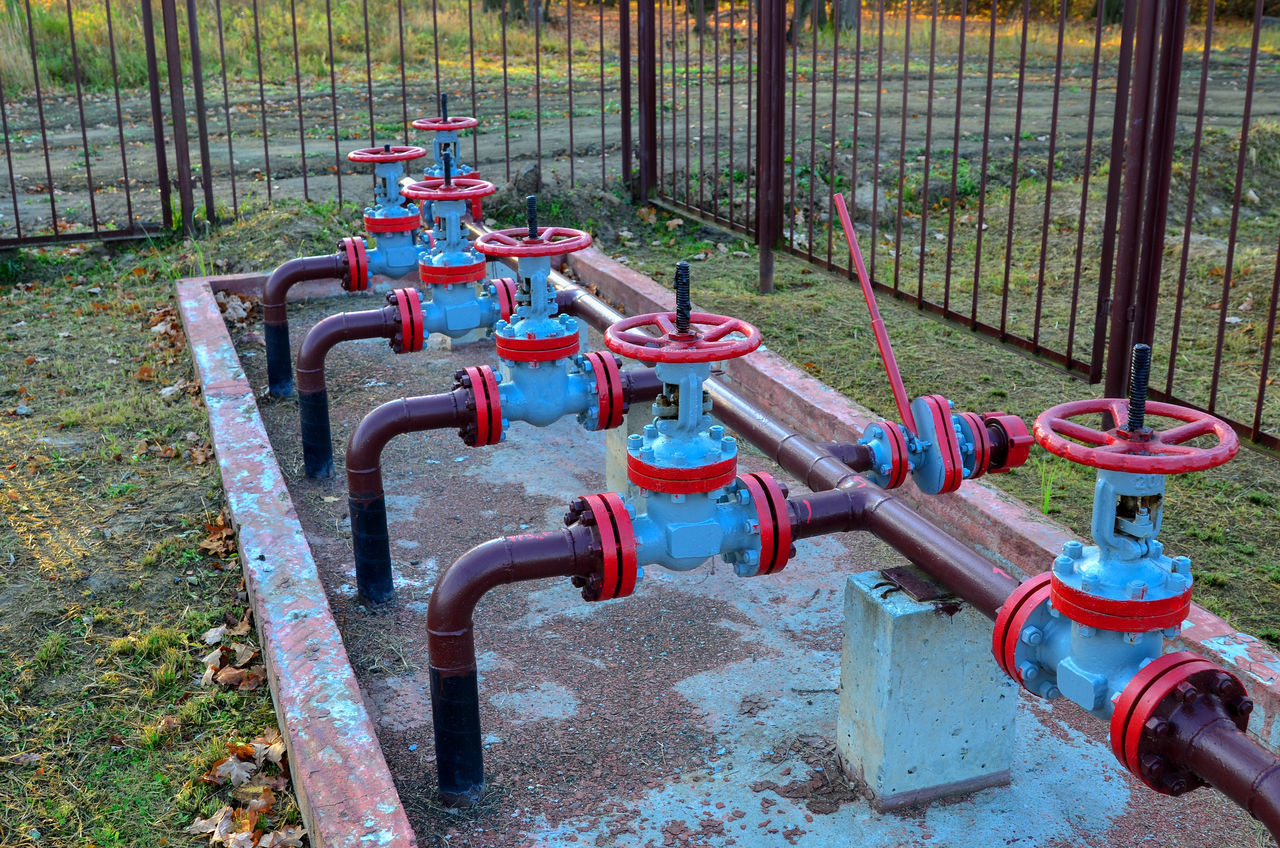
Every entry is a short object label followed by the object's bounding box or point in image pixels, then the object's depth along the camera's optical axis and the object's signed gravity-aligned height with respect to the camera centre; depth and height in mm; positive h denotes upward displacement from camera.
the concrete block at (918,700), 2816 -1503
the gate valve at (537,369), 3633 -960
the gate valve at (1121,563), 2025 -898
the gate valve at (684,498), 2756 -1021
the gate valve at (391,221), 5426 -744
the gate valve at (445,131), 5535 -386
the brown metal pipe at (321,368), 4449 -1161
